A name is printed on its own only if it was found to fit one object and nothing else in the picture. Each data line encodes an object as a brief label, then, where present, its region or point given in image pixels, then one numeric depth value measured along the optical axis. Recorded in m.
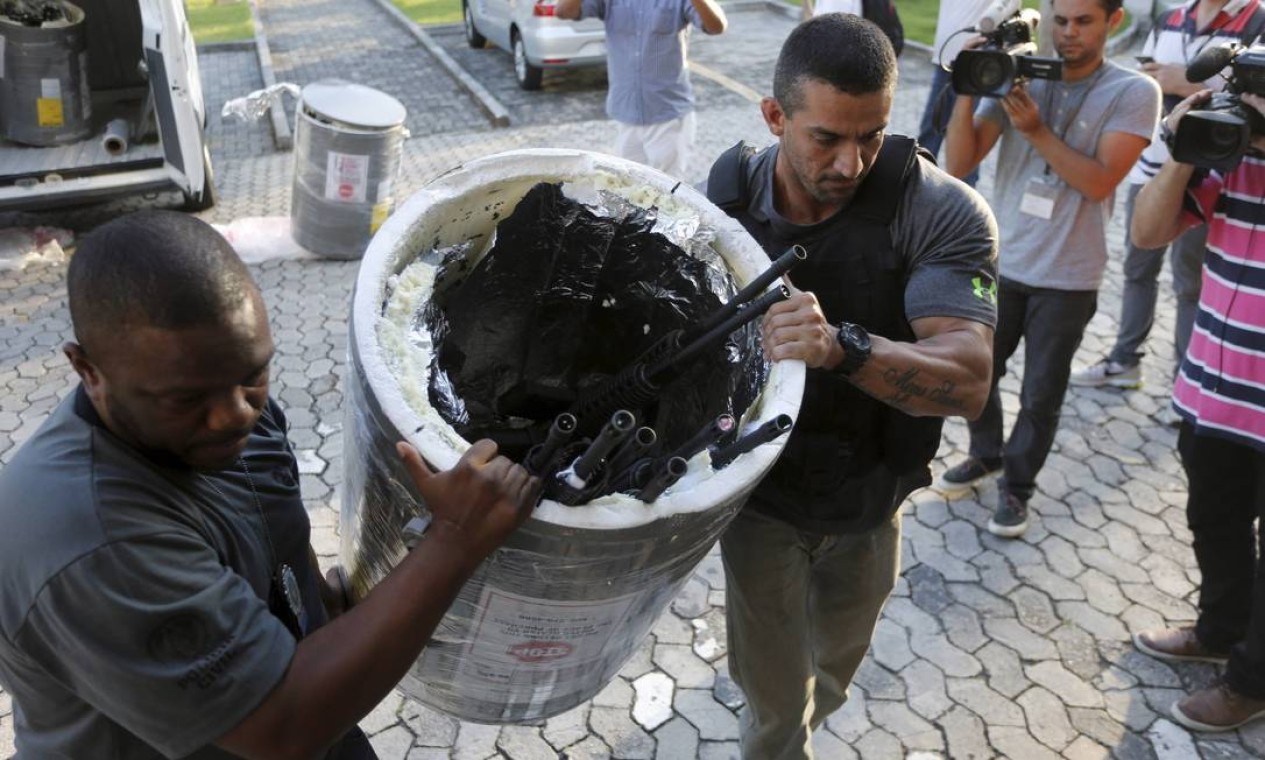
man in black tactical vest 2.03
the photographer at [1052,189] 3.45
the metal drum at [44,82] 6.76
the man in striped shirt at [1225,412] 2.88
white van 6.43
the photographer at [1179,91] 4.27
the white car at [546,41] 9.76
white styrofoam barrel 1.50
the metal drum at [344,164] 6.04
